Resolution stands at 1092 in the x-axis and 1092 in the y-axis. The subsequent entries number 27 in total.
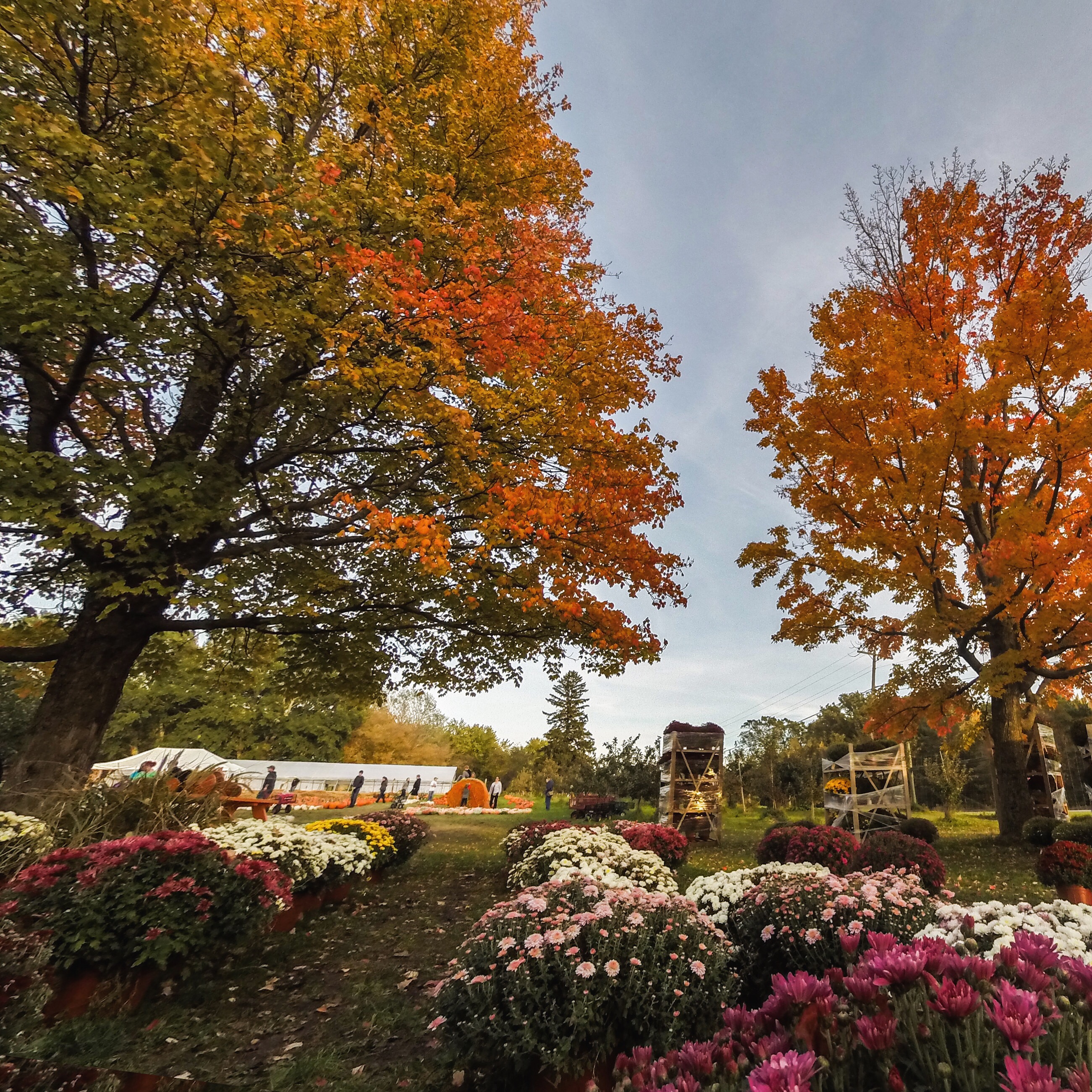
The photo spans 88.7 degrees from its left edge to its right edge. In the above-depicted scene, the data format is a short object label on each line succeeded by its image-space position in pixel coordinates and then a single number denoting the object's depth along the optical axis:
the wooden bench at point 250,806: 10.38
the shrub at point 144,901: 4.31
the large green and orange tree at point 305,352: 6.15
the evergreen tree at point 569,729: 37.16
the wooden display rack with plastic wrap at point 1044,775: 13.59
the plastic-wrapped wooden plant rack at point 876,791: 14.73
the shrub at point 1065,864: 7.65
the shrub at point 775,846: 9.34
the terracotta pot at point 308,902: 7.02
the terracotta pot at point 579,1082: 3.19
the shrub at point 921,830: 12.20
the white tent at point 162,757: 21.61
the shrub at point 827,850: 7.79
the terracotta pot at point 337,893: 7.83
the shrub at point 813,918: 4.06
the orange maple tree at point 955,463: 9.70
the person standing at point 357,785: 25.69
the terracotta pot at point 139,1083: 2.32
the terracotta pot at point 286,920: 6.46
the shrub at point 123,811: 6.21
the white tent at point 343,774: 35.09
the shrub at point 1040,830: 11.01
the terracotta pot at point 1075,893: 7.02
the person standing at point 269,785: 22.74
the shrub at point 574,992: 3.23
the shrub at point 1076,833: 9.69
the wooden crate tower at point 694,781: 16.27
